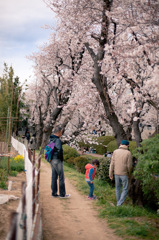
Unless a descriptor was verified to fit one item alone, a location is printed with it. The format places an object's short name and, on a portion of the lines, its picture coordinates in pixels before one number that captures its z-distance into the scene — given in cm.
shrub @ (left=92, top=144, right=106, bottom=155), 2605
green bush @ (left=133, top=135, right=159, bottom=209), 575
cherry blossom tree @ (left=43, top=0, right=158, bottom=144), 716
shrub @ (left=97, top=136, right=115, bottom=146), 2634
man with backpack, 742
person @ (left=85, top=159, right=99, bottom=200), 774
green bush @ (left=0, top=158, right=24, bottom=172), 1080
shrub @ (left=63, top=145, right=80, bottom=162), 1858
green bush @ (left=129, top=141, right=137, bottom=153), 1836
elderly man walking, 730
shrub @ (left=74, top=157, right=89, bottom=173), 1508
